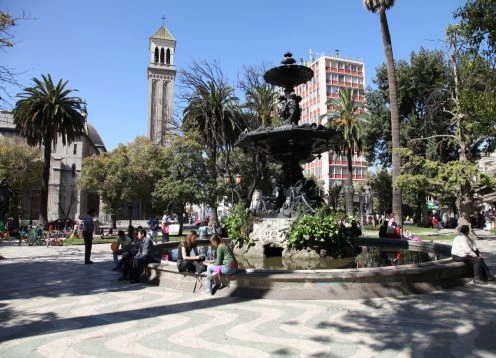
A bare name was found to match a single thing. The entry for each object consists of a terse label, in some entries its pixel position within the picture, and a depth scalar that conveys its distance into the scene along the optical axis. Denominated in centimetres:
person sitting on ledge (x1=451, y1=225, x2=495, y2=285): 818
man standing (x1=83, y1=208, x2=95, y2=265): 1263
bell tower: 8675
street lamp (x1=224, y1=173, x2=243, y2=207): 2625
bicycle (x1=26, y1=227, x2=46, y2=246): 2123
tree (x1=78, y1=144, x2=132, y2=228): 3575
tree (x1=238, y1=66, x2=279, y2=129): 2748
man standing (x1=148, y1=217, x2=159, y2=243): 2284
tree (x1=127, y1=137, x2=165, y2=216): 3713
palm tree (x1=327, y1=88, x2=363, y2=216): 3878
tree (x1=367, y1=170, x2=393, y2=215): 5031
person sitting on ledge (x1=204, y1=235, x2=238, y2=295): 726
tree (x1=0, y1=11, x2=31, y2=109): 1042
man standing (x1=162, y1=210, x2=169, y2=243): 1991
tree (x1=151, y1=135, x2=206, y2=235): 3025
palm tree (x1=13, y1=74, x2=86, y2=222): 3225
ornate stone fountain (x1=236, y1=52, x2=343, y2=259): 1107
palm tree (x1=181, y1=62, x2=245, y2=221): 2823
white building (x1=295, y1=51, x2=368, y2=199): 8138
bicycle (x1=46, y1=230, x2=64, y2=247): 2062
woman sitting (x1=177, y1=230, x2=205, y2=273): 806
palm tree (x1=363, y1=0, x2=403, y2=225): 2224
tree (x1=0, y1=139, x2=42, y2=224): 4012
